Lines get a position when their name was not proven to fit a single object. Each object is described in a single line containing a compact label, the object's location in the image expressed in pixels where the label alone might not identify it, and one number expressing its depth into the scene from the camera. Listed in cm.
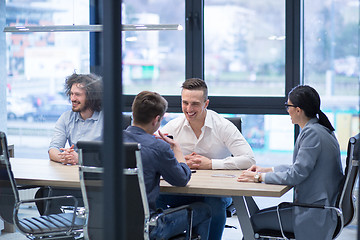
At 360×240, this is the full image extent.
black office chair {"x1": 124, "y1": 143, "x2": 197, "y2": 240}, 270
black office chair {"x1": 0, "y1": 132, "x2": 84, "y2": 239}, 327
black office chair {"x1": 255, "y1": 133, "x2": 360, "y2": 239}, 319
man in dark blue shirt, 294
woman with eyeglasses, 318
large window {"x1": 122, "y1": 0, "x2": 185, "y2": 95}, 569
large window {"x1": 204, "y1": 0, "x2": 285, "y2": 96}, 547
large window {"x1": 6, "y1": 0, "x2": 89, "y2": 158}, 579
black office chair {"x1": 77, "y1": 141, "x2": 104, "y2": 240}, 283
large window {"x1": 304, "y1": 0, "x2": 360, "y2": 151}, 522
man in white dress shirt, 379
